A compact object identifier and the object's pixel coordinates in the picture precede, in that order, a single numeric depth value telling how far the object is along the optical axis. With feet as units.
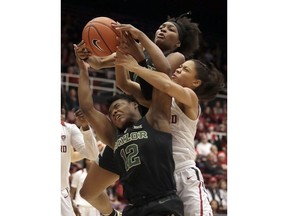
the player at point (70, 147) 17.88
